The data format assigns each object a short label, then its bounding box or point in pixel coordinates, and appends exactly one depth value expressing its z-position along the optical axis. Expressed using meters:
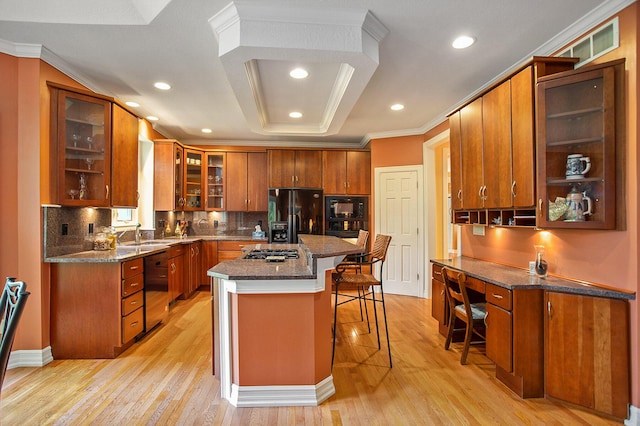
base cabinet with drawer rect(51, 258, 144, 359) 2.82
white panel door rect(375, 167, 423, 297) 5.05
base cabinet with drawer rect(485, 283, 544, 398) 2.23
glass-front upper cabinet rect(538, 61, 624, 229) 2.08
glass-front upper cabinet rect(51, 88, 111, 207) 2.84
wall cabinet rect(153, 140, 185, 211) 4.97
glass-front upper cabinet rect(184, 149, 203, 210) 5.46
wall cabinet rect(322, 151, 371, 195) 5.55
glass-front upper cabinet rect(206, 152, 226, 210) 5.75
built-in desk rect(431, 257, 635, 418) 1.98
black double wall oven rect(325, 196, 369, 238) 5.49
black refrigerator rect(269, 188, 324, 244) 5.34
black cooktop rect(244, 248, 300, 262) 2.69
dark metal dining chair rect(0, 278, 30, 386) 1.13
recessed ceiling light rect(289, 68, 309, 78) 3.01
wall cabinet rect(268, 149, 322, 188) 5.52
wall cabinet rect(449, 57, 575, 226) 2.40
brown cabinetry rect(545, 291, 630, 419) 1.97
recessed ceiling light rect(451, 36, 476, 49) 2.48
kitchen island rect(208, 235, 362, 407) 2.14
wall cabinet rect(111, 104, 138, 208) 3.24
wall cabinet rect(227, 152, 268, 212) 5.75
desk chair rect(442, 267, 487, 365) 2.65
